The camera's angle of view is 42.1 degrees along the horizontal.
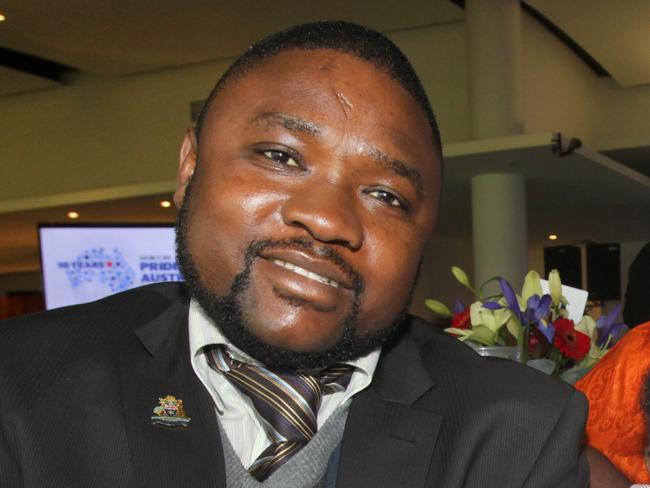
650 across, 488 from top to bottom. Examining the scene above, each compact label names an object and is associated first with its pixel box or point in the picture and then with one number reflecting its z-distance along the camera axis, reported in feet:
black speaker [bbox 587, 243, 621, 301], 30.96
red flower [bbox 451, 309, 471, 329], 6.61
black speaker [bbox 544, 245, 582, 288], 27.91
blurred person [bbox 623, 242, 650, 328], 8.24
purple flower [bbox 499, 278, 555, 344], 5.90
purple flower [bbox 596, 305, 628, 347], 6.56
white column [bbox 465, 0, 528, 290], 24.32
